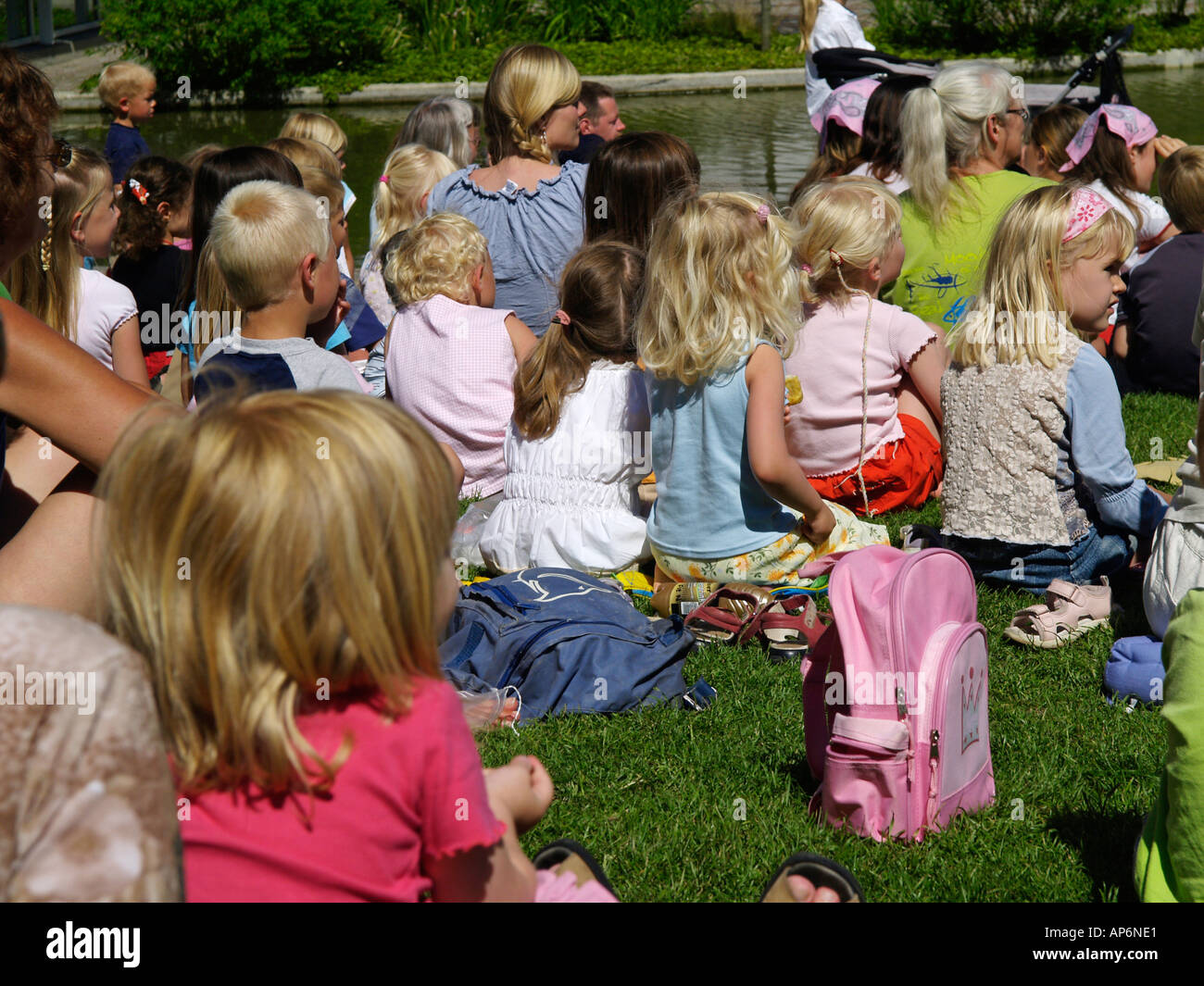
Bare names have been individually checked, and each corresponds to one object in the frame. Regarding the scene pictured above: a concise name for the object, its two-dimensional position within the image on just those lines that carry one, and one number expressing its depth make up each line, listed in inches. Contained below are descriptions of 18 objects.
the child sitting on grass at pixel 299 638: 66.0
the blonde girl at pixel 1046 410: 161.8
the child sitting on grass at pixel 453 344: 203.0
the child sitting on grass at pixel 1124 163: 265.7
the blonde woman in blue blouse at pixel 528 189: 241.6
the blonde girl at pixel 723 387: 165.0
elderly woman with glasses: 231.0
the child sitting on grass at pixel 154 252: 241.4
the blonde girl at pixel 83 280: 166.7
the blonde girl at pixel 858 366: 197.2
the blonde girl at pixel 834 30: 346.0
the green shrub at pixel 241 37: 667.4
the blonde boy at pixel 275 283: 156.3
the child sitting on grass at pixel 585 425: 181.3
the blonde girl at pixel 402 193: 270.4
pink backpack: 110.4
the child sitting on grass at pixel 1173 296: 242.5
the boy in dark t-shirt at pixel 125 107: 320.2
